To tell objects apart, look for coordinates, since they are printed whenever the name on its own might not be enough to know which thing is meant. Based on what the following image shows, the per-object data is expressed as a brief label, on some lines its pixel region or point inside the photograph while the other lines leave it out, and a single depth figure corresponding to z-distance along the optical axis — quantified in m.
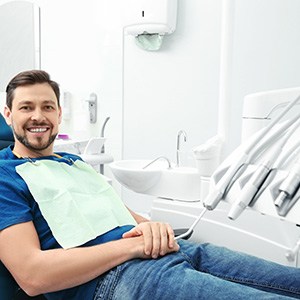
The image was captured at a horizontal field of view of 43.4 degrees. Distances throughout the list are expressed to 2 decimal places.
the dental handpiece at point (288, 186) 0.49
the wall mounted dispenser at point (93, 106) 2.55
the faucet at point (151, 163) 1.78
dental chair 0.82
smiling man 0.79
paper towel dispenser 2.12
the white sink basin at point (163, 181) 1.59
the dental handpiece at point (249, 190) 0.55
